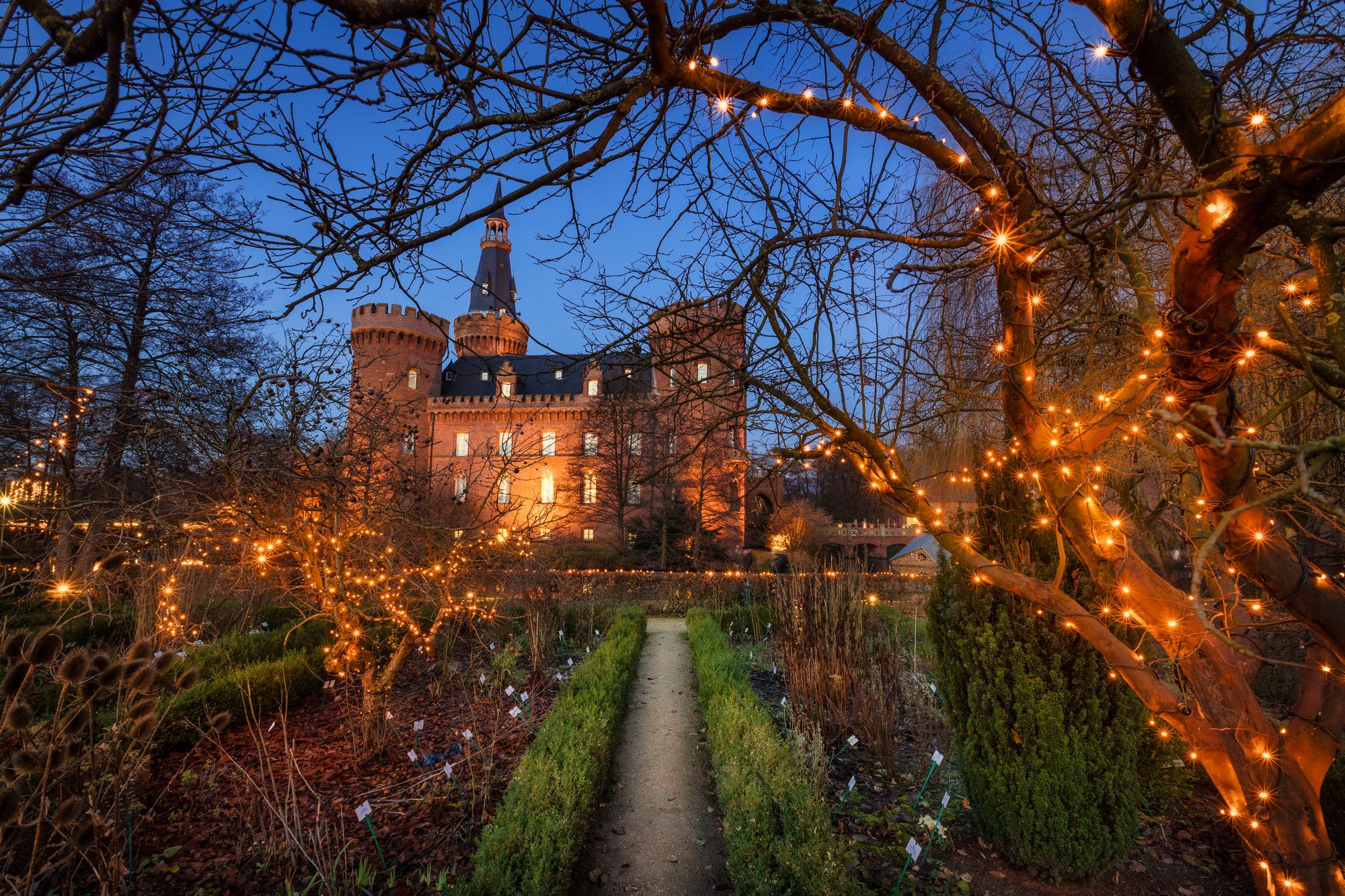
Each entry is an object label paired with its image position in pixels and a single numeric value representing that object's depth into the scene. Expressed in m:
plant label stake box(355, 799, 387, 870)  2.95
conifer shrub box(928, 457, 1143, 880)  3.30
